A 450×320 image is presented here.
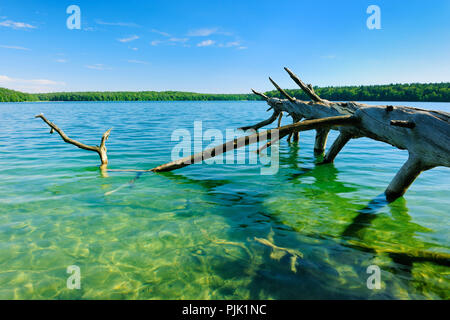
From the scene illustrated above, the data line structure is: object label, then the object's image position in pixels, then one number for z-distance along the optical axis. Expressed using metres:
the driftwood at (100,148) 7.93
